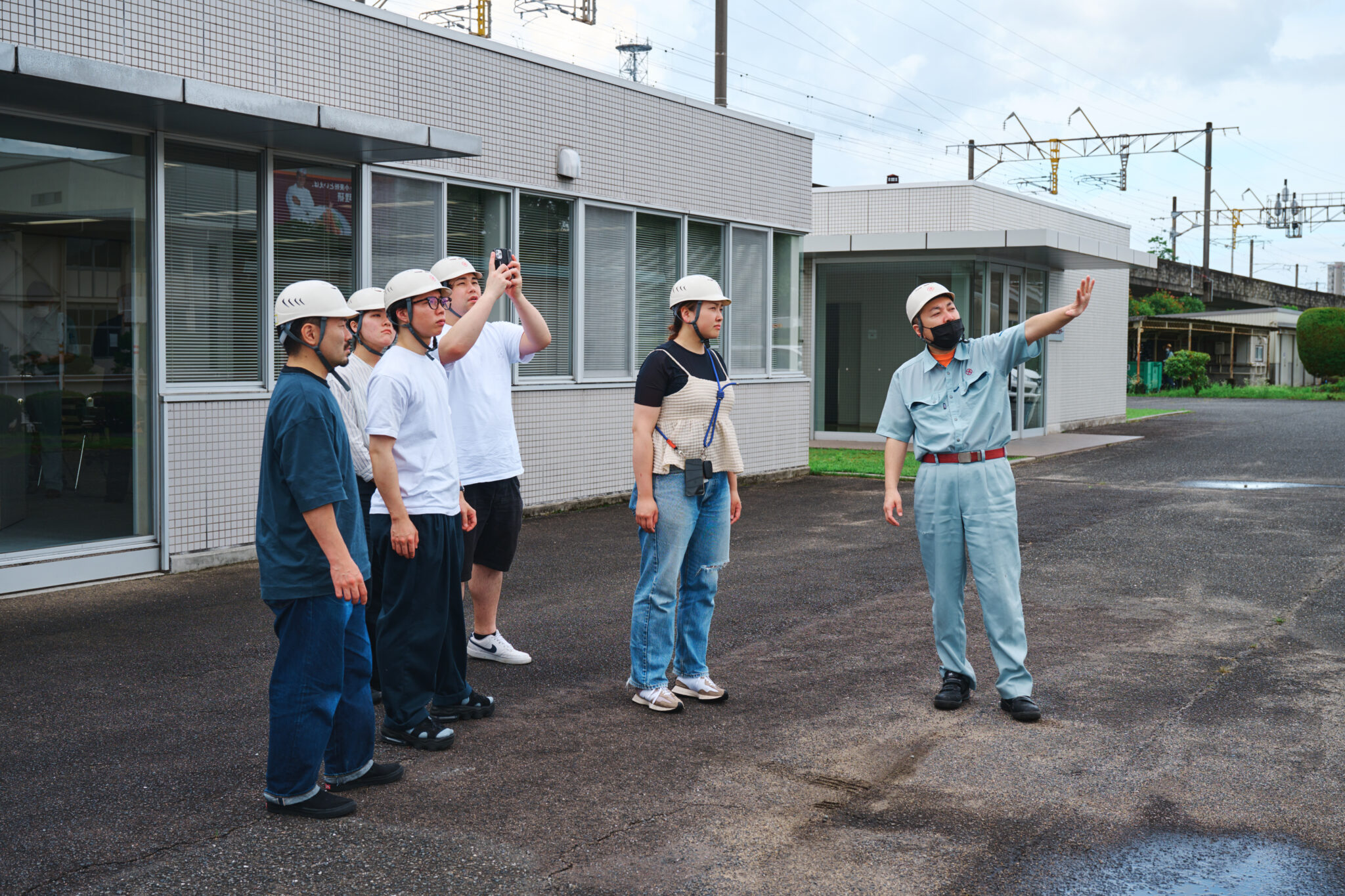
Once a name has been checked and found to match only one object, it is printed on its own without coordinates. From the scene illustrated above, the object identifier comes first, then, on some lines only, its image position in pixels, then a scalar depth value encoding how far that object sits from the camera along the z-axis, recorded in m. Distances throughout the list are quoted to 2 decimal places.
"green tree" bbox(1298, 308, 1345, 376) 42.94
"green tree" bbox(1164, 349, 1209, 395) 42.72
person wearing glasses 4.96
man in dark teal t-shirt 4.08
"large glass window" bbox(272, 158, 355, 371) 9.57
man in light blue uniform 5.48
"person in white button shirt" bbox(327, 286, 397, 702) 5.24
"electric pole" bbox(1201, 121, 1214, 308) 52.53
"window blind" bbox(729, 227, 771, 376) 14.98
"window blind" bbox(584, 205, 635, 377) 12.69
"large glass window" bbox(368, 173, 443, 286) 10.34
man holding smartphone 5.89
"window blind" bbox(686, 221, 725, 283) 14.24
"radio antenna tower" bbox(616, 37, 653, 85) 41.28
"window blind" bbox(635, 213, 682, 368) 13.44
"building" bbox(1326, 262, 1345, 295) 111.88
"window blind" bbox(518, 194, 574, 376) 11.97
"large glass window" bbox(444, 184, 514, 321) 11.16
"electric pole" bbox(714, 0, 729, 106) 21.45
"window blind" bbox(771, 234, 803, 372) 15.91
